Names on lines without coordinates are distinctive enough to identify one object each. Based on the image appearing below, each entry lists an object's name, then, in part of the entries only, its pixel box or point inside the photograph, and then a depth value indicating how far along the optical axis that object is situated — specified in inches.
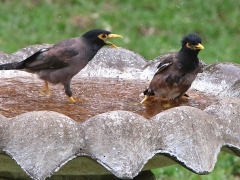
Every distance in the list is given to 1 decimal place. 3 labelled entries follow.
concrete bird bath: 260.7
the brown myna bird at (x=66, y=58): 380.8
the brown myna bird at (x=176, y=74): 378.6
